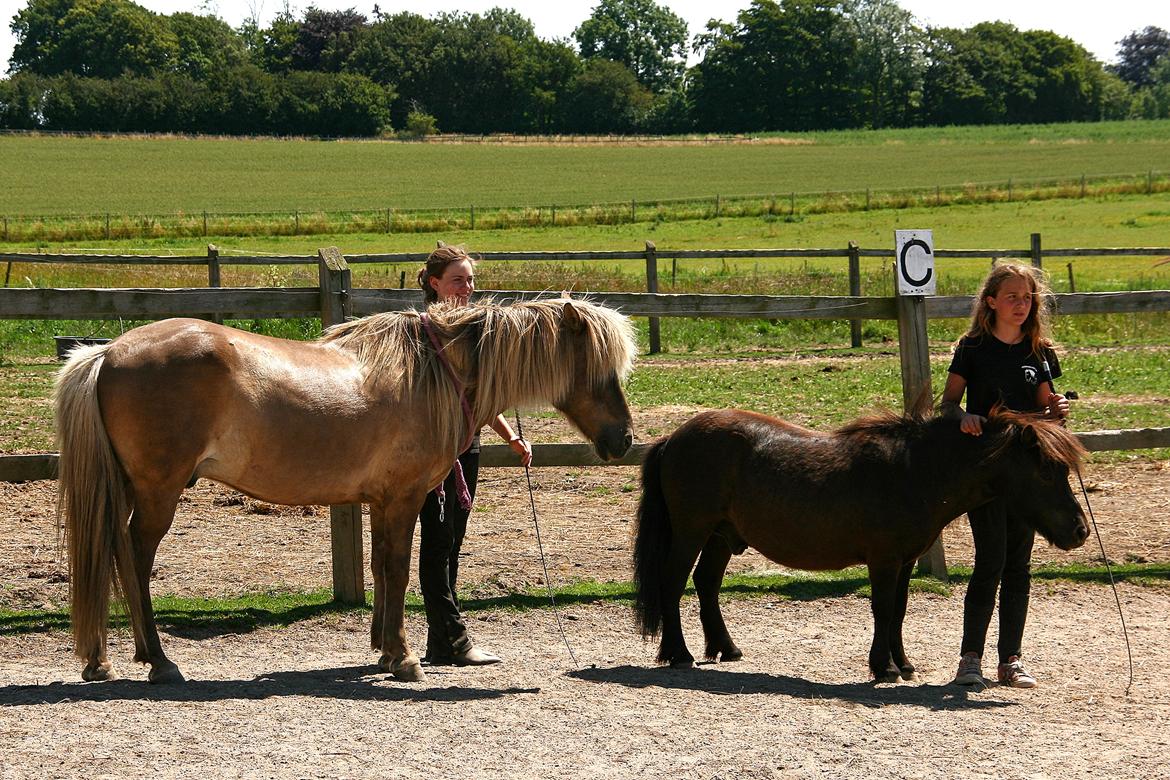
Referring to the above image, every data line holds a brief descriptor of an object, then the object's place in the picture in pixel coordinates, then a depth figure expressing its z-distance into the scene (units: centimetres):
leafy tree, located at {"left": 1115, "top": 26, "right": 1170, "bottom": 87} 15475
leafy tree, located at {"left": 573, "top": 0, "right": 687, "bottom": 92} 12538
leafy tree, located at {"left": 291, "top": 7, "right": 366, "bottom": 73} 10425
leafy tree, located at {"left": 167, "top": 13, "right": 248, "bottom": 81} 10731
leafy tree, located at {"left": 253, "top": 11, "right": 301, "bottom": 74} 10638
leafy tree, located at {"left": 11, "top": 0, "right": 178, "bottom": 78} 10331
